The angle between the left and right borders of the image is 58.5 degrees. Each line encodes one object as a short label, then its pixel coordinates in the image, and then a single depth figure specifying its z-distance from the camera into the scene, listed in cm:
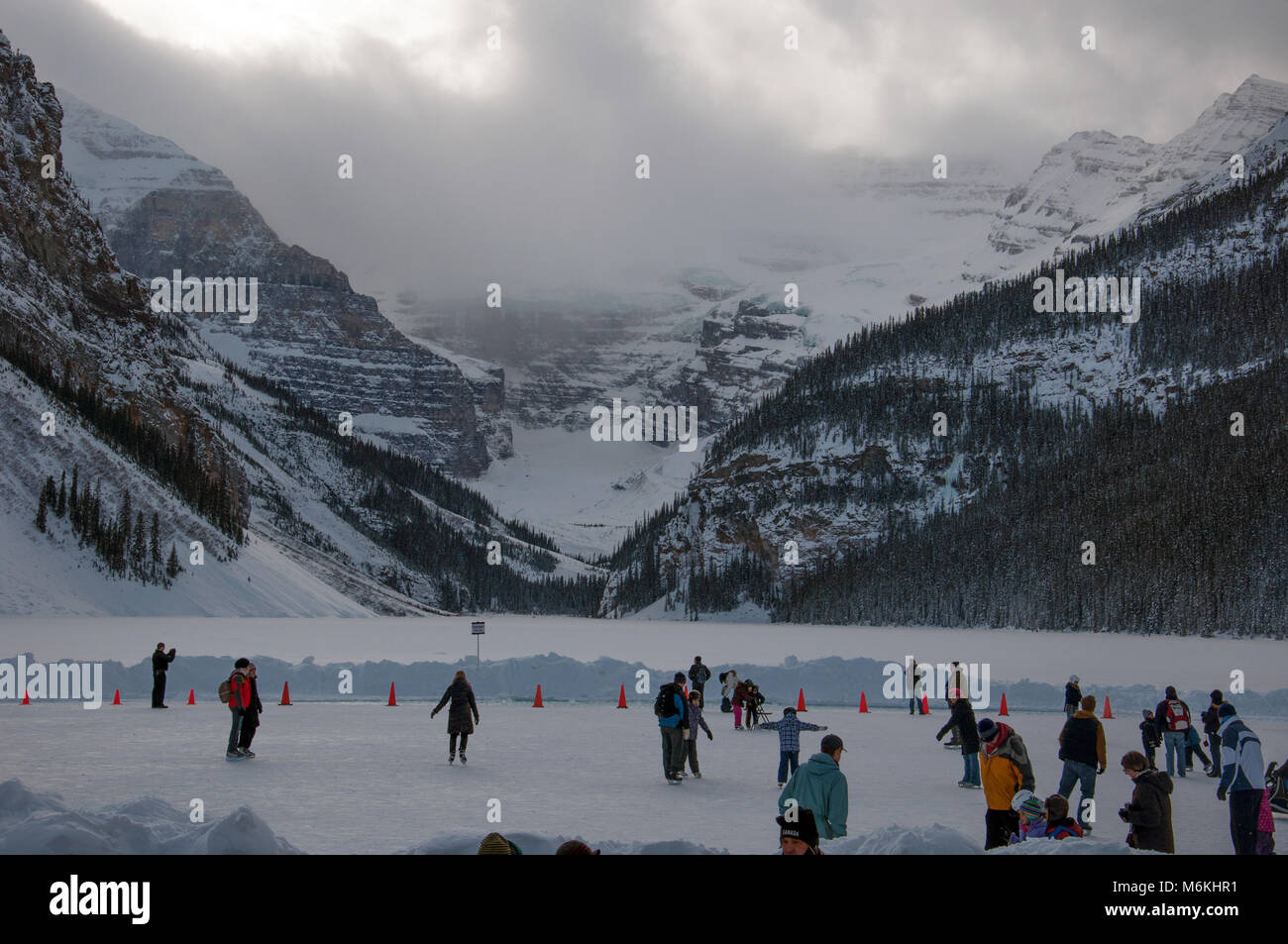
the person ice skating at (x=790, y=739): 2012
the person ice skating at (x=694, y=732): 2272
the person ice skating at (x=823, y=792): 1277
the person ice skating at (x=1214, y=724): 2258
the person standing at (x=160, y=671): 3269
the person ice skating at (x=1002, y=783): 1409
